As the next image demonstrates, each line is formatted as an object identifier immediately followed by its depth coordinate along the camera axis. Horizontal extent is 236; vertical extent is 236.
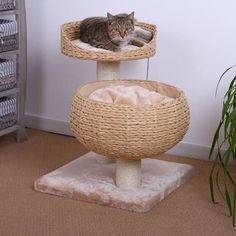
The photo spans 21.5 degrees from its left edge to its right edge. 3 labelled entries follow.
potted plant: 2.31
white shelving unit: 3.02
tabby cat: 2.68
